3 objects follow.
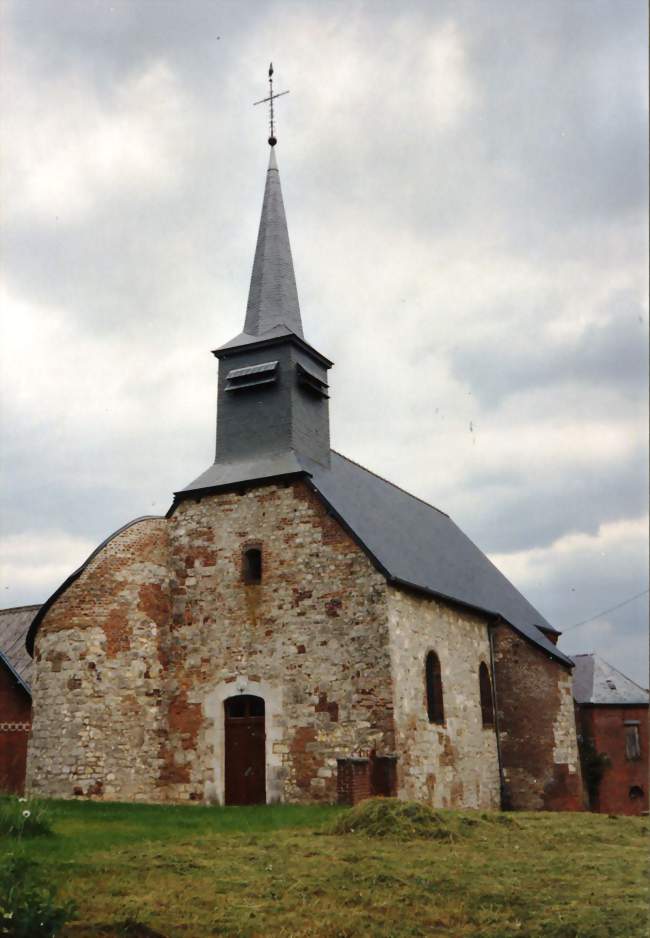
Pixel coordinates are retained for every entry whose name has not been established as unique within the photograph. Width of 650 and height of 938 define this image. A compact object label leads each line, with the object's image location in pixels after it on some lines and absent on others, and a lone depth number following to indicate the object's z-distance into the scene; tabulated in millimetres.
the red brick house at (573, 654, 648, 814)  27306
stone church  18438
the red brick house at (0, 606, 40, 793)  24234
